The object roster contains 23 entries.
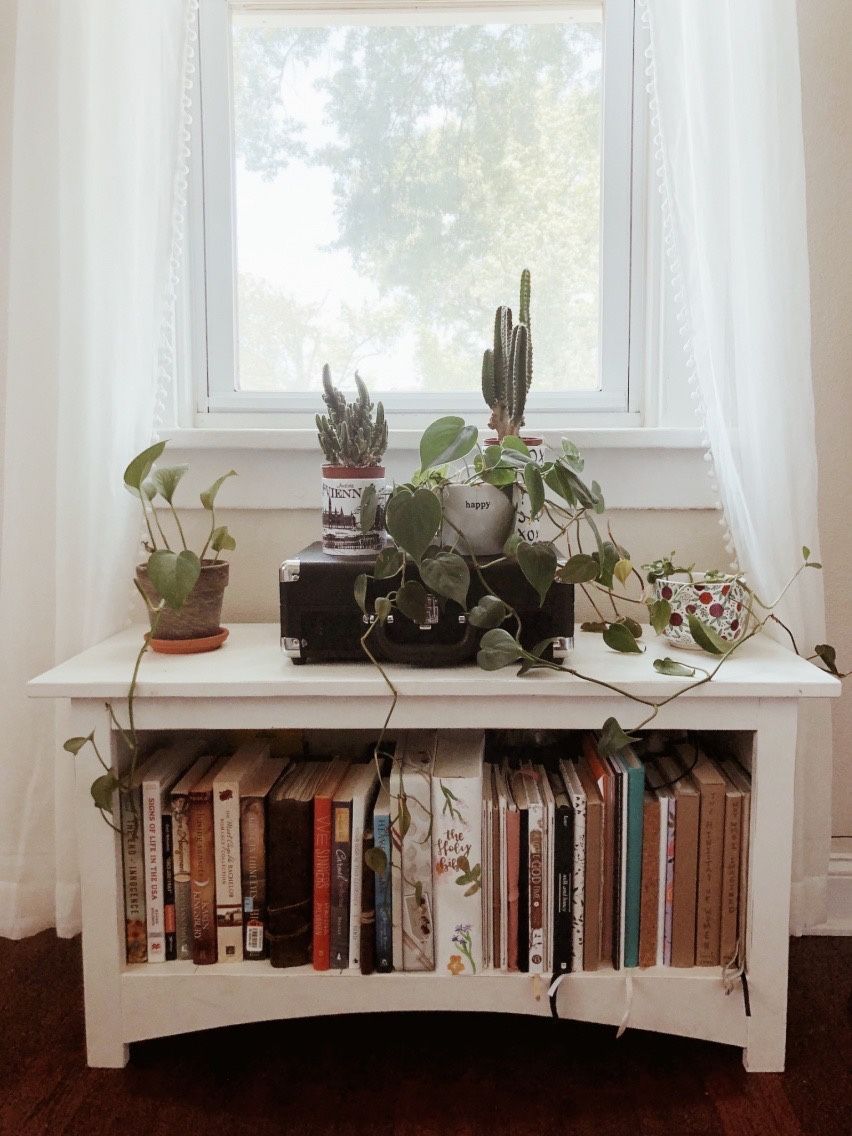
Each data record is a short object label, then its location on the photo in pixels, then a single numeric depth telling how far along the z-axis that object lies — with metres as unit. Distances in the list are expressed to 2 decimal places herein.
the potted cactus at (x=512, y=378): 1.15
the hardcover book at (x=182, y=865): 1.14
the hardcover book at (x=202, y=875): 1.14
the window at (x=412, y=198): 1.46
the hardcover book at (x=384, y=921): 1.12
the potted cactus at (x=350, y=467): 1.17
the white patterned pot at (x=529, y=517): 1.13
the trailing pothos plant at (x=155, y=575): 1.05
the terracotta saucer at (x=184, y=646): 1.19
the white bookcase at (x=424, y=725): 1.05
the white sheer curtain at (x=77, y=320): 1.25
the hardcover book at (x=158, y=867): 1.13
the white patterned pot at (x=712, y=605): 1.16
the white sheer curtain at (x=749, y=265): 1.22
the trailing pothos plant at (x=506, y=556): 1.01
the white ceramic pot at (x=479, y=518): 1.11
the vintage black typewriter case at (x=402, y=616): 1.08
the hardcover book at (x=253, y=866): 1.13
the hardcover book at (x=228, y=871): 1.13
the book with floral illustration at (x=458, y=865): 1.08
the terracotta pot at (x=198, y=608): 1.18
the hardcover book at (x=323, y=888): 1.12
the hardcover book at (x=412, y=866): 1.09
